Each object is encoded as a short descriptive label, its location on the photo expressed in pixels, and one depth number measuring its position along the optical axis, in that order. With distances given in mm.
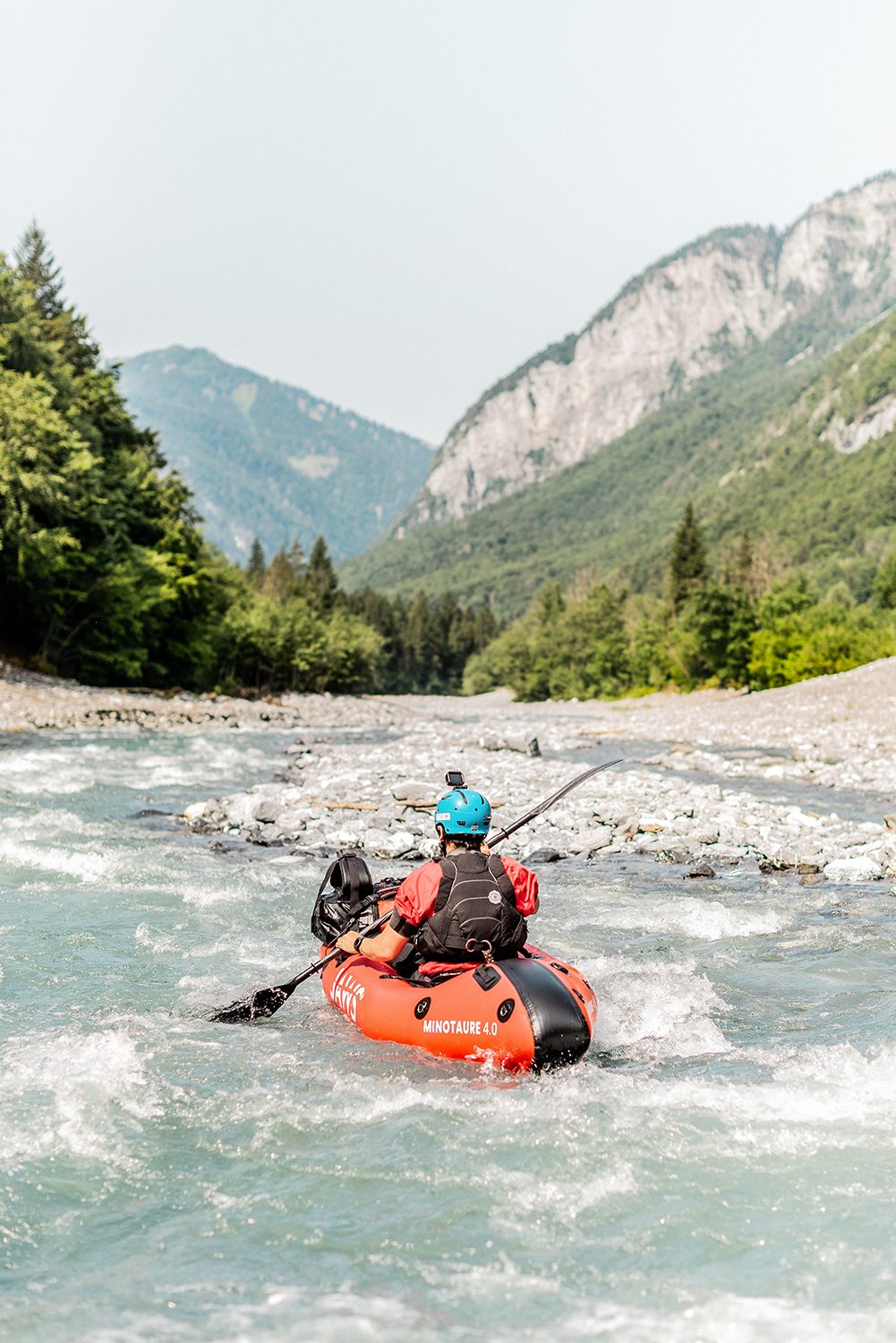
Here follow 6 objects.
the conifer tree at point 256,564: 125125
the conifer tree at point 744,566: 89312
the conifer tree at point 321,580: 103812
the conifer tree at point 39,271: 56656
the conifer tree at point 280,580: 102938
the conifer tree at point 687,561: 84688
